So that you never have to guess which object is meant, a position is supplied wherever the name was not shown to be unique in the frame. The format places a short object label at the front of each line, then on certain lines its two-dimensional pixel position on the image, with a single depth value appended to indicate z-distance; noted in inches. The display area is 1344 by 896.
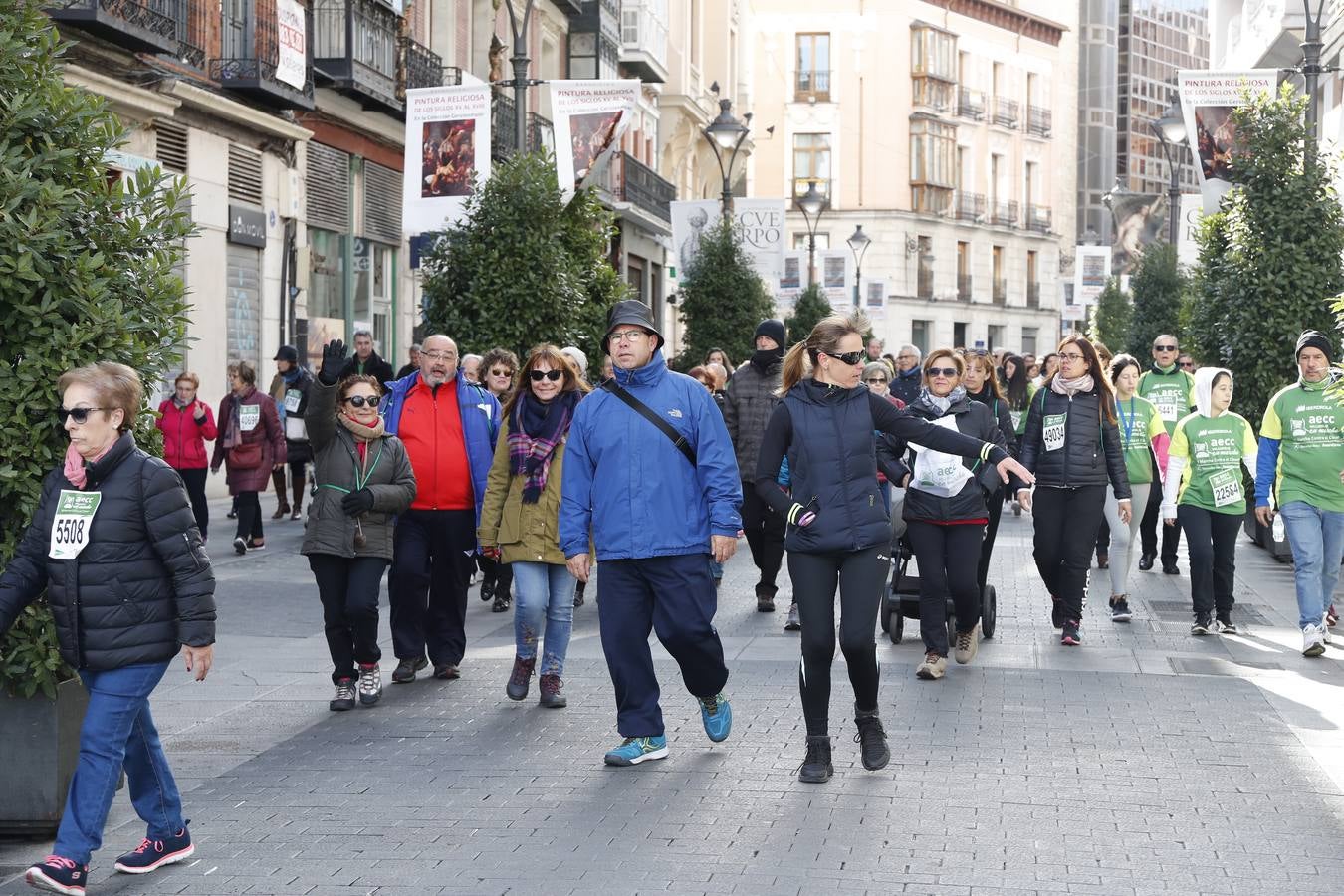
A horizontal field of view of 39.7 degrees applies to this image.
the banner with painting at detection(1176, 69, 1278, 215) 770.8
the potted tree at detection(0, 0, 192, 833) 242.2
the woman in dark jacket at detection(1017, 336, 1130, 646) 444.1
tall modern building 3789.4
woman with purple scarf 356.2
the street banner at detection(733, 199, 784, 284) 1286.9
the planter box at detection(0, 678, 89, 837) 247.4
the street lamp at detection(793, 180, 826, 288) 1797.5
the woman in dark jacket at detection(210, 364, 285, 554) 667.4
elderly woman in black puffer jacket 221.8
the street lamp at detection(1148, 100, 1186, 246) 1058.1
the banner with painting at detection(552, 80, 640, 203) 768.3
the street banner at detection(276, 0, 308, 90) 892.6
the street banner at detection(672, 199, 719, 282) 1291.8
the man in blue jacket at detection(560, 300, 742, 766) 297.0
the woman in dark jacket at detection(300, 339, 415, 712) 352.2
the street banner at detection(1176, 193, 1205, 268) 1029.5
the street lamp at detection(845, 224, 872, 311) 2268.0
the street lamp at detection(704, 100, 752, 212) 1220.5
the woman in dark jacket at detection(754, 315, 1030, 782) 288.8
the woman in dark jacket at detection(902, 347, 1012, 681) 388.2
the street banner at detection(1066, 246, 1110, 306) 1806.1
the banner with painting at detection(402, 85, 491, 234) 738.8
